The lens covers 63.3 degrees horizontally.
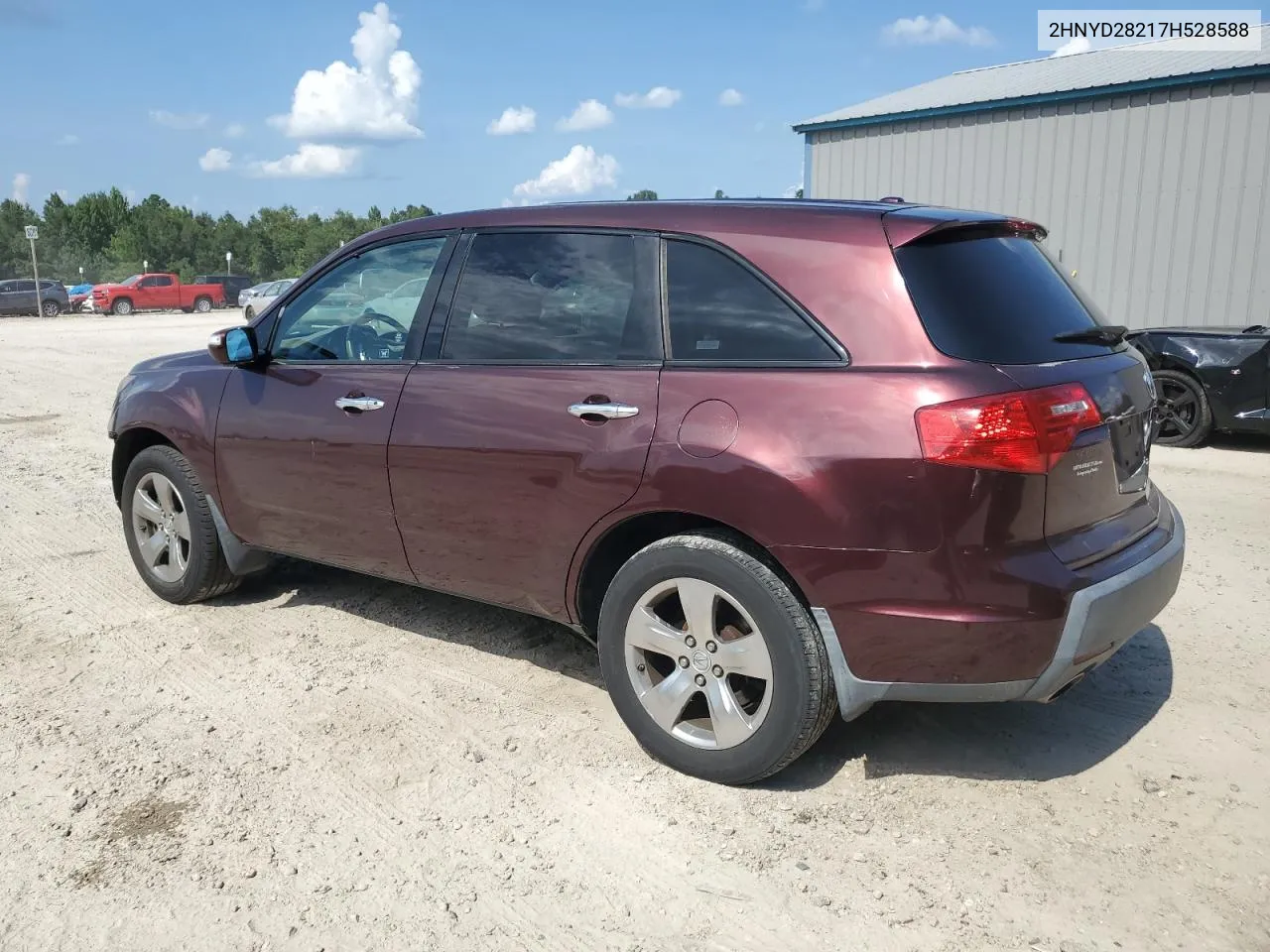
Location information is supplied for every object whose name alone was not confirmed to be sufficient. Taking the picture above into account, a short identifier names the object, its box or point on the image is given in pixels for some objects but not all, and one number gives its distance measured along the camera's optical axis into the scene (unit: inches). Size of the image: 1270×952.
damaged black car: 341.1
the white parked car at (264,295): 1200.2
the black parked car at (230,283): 1852.6
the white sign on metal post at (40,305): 1556.3
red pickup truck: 1643.7
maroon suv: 109.0
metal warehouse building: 494.0
